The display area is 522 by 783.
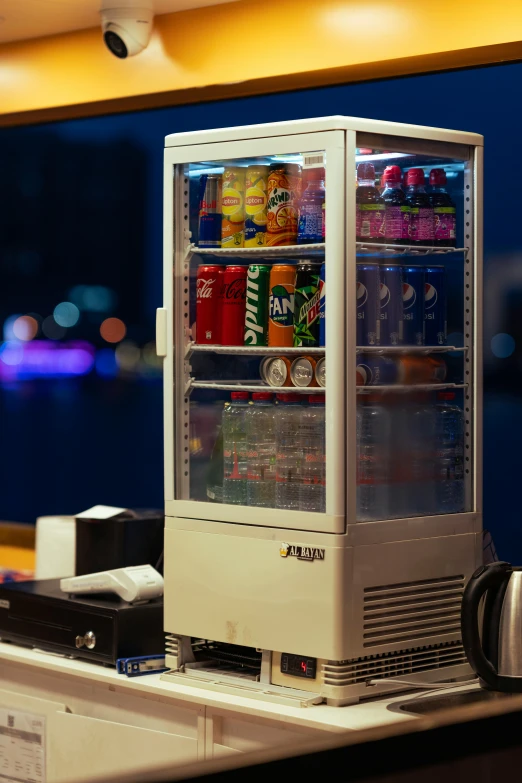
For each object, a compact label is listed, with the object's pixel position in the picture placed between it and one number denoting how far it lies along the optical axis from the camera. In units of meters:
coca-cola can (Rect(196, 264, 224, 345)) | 5.46
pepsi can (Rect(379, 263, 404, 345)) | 5.18
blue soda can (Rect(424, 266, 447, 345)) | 5.33
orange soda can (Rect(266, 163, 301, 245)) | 5.20
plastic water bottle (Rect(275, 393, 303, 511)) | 5.15
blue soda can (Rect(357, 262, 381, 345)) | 5.06
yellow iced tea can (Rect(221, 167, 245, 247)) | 5.37
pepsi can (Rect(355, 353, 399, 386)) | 5.06
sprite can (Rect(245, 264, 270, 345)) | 5.34
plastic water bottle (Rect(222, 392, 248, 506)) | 5.33
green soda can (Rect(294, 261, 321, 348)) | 5.13
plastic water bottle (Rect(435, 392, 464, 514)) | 5.34
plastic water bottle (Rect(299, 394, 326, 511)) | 5.06
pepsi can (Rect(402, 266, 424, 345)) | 5.27
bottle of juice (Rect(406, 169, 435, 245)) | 5.21
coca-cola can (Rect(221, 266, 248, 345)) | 5.41
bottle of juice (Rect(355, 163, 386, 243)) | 5.07
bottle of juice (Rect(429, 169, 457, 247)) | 5.27
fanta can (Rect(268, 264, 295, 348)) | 5.24
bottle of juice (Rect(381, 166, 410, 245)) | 5.15
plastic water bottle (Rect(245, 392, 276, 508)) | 5.26
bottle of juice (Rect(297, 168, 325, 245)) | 5.07
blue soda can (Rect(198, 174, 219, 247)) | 5.43
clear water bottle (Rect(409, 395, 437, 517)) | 5.25
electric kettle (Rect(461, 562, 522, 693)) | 4.73
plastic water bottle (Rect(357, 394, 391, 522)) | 5.08
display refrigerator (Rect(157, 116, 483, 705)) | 4.91
